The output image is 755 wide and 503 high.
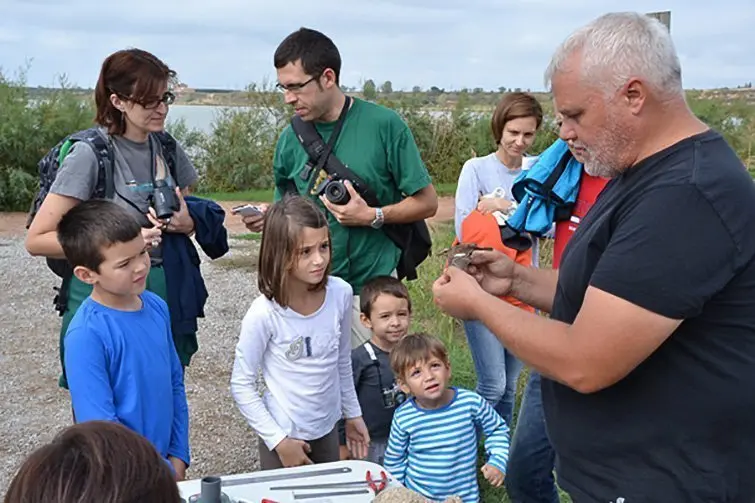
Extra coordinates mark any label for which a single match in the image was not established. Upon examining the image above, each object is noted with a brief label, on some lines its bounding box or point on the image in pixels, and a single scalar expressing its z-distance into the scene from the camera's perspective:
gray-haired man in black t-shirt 1.69
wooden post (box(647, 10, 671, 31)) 4.17
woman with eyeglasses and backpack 3.01
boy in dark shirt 3.81
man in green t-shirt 3.60
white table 2.35
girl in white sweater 3.18
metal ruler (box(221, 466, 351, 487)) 2.44
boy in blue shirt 2.64
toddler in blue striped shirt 3.31
